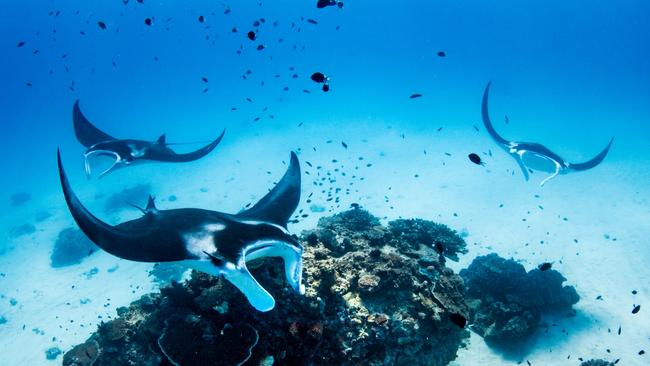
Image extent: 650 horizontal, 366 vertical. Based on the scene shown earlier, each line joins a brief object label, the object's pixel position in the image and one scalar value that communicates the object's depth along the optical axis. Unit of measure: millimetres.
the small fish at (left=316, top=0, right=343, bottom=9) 8734
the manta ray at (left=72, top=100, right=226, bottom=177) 10367
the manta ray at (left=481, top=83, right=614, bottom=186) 12773
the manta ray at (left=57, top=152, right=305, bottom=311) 3797
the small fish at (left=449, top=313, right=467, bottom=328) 4809
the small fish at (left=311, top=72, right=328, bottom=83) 8352
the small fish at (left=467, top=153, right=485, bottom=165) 8045
